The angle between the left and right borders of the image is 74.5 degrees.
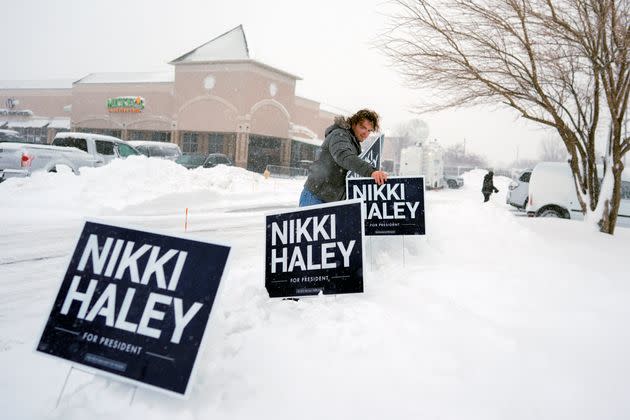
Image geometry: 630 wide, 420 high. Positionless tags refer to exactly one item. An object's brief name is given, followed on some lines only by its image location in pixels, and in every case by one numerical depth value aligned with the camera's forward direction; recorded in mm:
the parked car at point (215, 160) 22655
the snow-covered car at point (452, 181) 35688
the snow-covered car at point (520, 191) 15289
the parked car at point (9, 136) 18550
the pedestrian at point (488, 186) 18356
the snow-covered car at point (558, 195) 10938
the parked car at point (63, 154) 10805
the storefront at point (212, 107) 31453
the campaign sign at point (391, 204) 5340
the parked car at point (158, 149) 21391
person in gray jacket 4180
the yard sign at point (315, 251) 3426
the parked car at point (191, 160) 22109
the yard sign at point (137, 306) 2166
